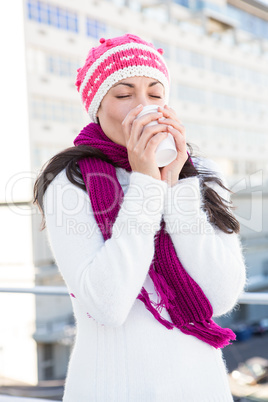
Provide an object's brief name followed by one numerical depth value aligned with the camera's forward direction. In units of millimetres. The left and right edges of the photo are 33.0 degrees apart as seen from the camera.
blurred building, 15977
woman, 956
